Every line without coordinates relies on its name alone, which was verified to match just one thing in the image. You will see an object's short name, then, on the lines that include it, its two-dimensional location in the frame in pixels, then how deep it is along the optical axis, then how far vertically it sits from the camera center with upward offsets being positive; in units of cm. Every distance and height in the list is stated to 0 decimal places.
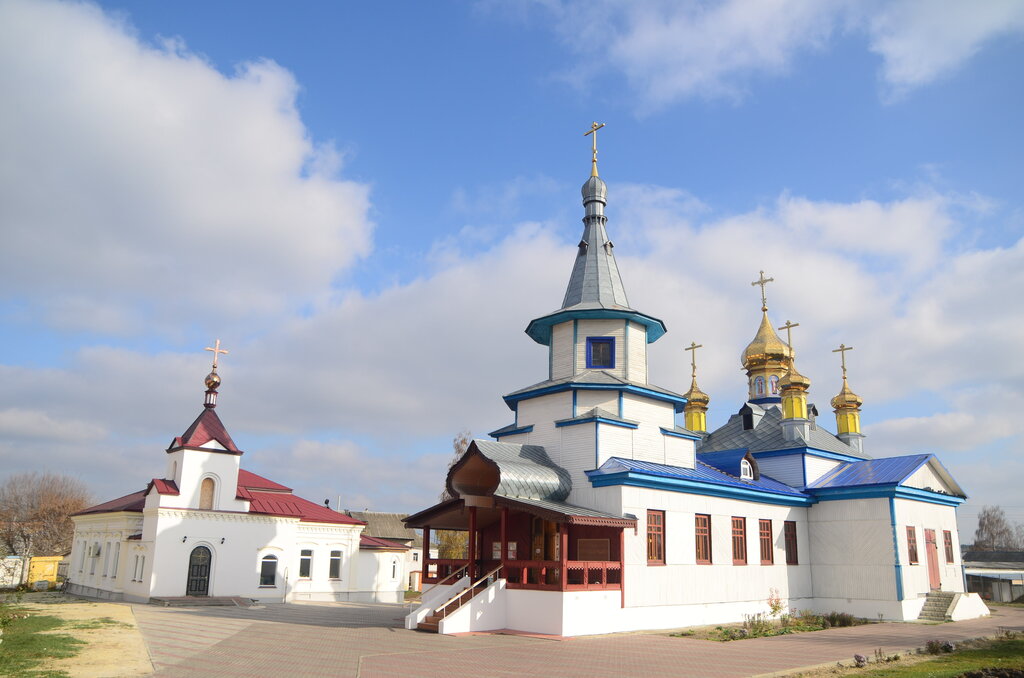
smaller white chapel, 2541 -37
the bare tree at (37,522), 4731 +24
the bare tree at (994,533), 8894 +162
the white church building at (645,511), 1766 +78
